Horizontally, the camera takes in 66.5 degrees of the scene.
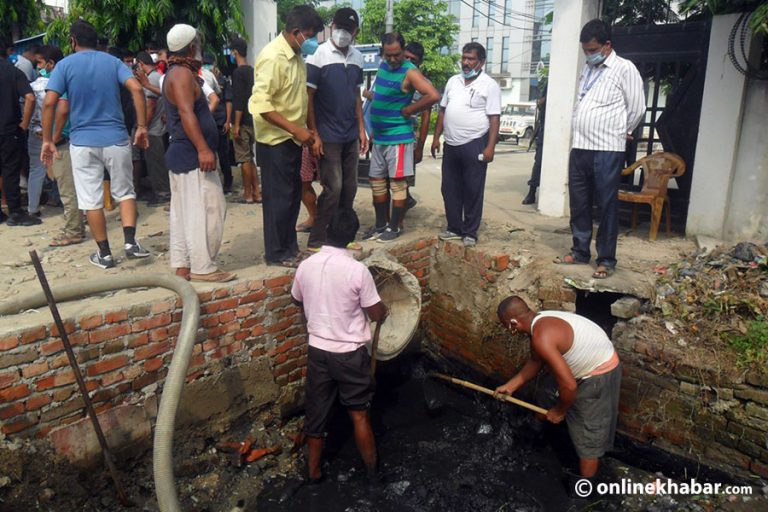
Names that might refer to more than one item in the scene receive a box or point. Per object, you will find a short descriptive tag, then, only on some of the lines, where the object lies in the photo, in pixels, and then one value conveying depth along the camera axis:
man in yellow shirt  4.30
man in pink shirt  3.70
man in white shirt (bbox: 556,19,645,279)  4.57
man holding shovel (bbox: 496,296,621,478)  3.78
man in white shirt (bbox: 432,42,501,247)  5.32
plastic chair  5.77
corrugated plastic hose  3.29
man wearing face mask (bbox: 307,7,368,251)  4.80
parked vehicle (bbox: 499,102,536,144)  24.31
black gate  5.96
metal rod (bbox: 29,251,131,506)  3.31
